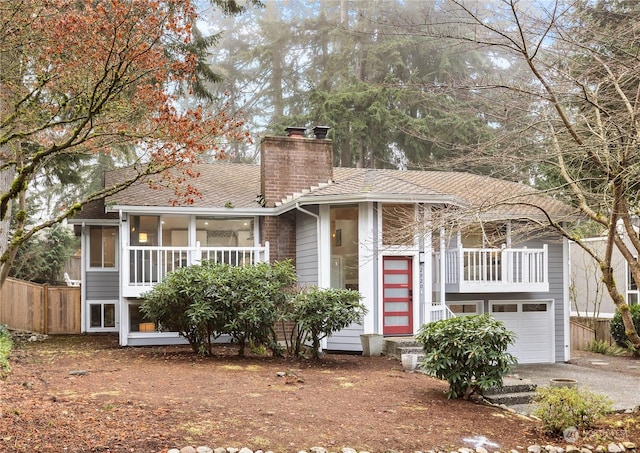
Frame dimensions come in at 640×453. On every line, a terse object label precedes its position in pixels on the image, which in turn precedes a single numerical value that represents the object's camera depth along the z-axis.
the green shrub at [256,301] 11.13
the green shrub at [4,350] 8.94
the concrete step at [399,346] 12.02
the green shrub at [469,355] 8.52
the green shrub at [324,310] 11.05
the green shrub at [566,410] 7.33
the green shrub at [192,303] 11.23
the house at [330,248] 13.05
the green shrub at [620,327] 17.48
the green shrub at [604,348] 18.06
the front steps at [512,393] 8.96
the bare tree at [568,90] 6.84
